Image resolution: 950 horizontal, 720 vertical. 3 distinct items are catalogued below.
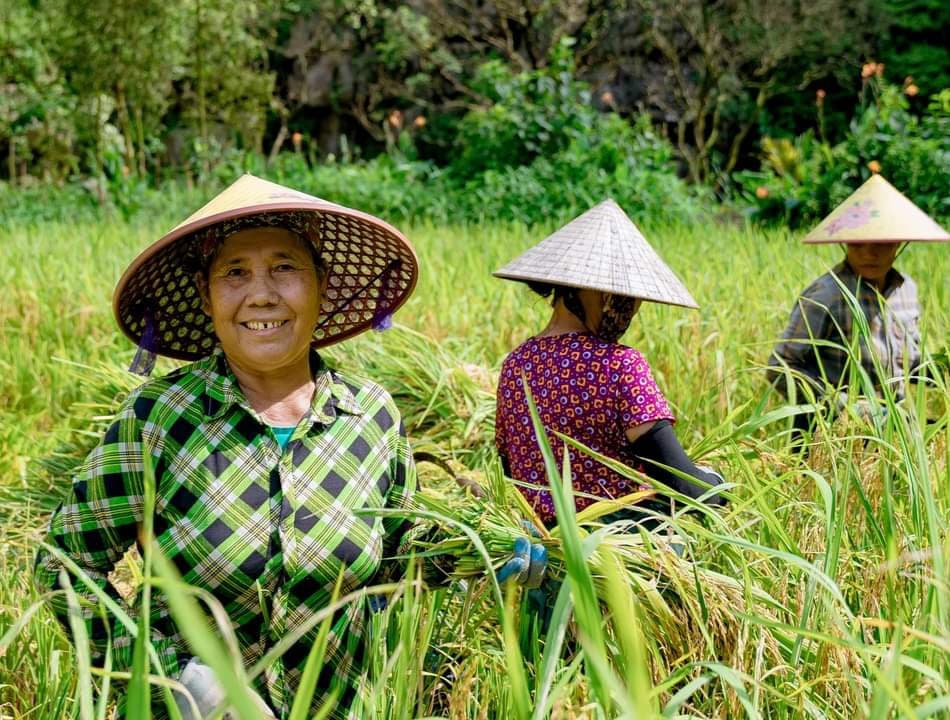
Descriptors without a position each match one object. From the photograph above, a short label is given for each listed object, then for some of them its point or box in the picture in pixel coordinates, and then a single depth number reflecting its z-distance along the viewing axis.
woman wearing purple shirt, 1.80
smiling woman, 1.27
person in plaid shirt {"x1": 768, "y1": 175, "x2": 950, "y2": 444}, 2.67
